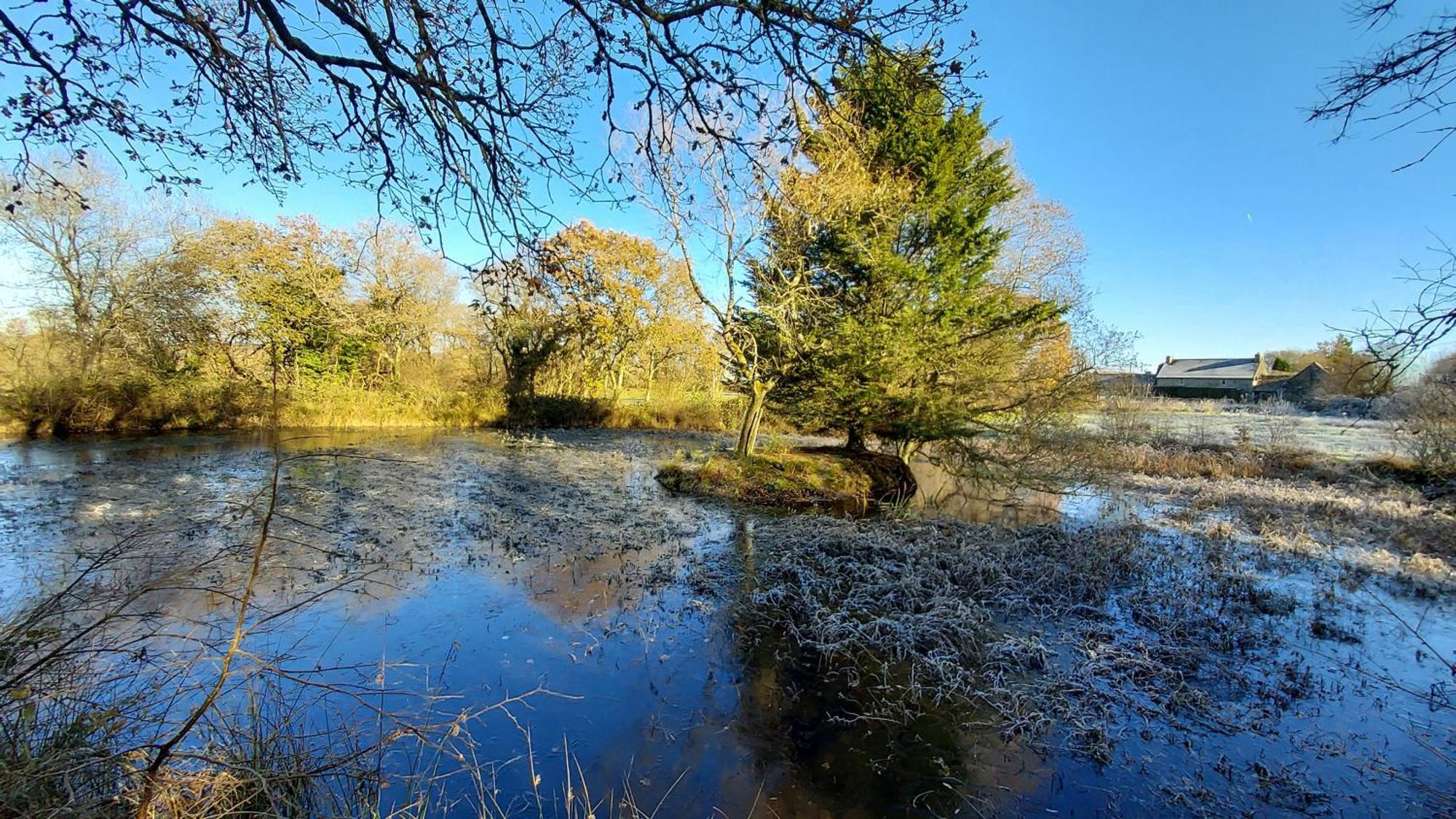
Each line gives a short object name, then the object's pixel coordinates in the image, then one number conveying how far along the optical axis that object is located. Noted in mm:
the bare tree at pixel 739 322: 12273
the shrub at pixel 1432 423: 9414
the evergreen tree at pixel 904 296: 12578
